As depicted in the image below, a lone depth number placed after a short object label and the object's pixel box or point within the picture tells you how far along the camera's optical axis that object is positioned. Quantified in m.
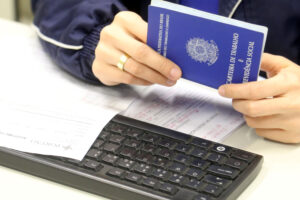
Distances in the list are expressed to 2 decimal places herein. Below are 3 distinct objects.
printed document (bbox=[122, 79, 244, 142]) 1.01
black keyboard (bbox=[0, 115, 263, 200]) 0.87
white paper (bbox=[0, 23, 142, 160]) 0.94
